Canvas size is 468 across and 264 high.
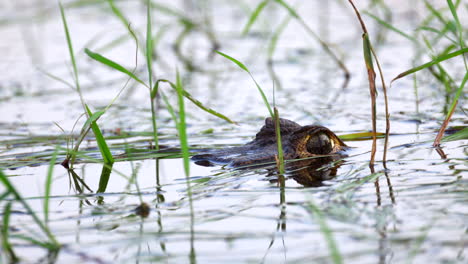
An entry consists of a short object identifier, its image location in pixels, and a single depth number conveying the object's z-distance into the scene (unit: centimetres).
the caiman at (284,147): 604
